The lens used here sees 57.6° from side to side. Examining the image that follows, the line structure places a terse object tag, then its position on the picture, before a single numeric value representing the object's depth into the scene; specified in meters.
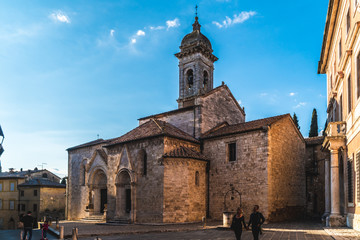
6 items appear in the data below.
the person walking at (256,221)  10.88
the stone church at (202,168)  22.66
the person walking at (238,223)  10.89
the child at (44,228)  14.63
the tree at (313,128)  43.75
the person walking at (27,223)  13.58
